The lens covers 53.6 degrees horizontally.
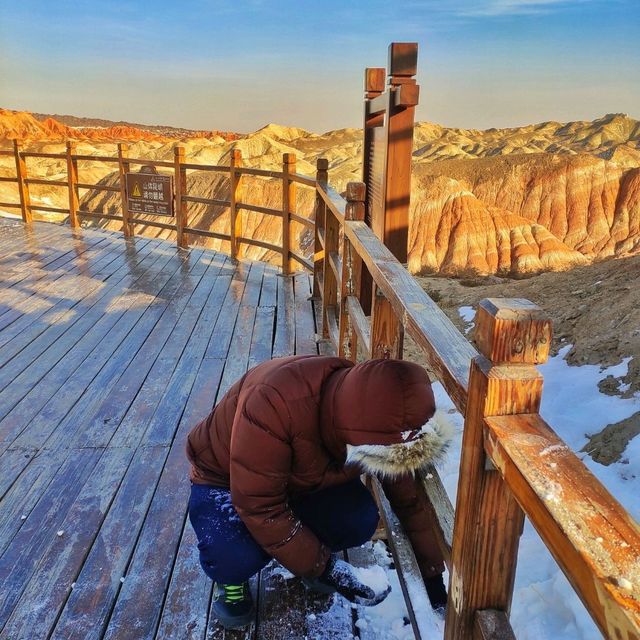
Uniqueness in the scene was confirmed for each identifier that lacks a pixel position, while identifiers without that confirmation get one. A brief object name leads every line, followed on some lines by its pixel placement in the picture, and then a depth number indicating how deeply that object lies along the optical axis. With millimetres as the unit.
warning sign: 8055
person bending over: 1542
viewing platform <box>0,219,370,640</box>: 2016
